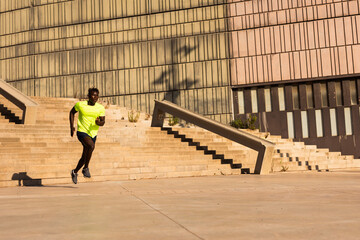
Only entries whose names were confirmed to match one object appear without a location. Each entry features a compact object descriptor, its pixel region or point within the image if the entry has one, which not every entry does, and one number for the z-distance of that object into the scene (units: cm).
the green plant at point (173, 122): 1865
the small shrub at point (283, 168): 1328
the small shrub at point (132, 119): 1786
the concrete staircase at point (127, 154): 1003
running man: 809
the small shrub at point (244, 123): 2315
